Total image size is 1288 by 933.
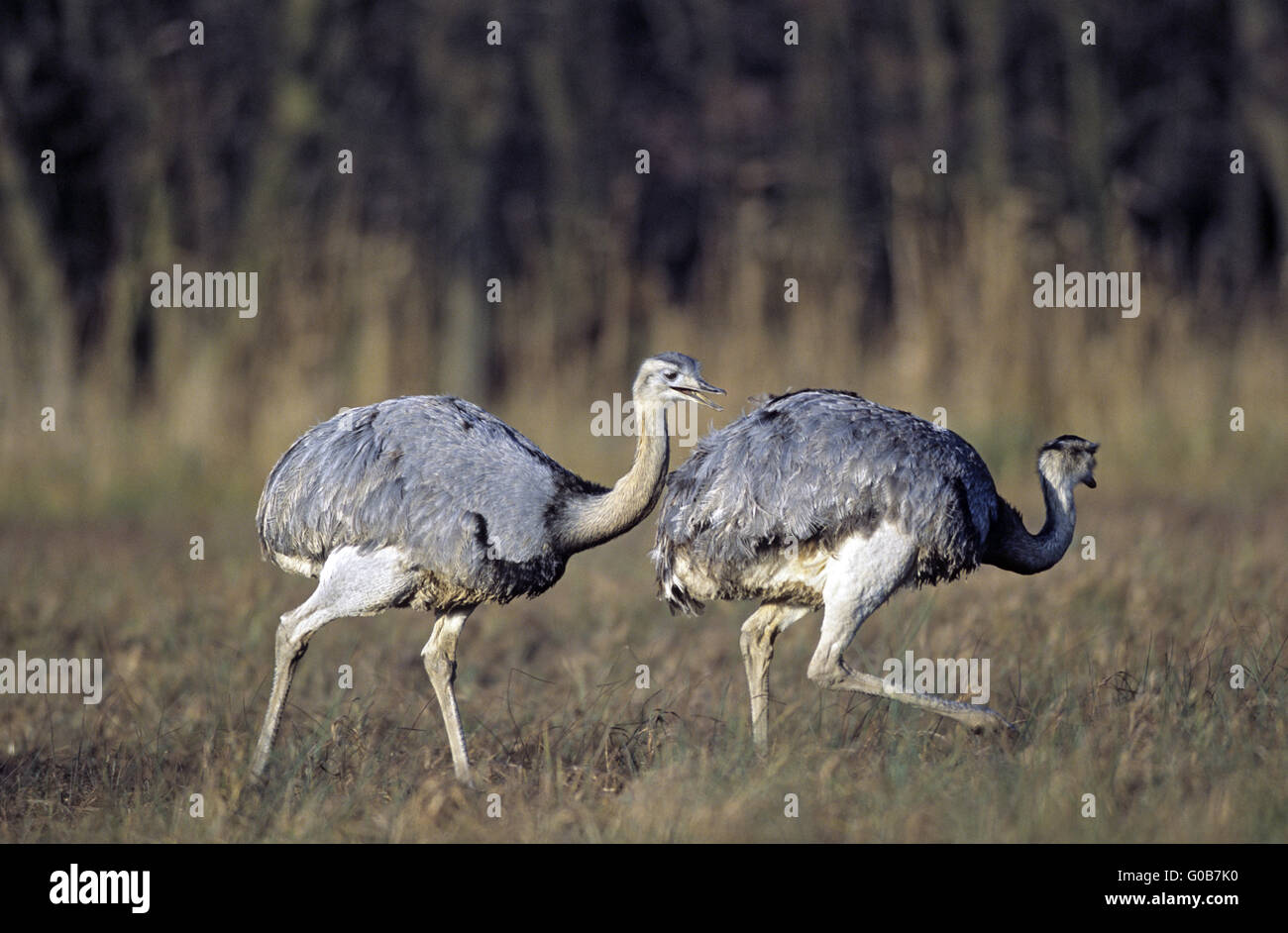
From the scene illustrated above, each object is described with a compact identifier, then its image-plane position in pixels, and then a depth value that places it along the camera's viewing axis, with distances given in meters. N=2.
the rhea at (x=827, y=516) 11.16
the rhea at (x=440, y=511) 11.01
